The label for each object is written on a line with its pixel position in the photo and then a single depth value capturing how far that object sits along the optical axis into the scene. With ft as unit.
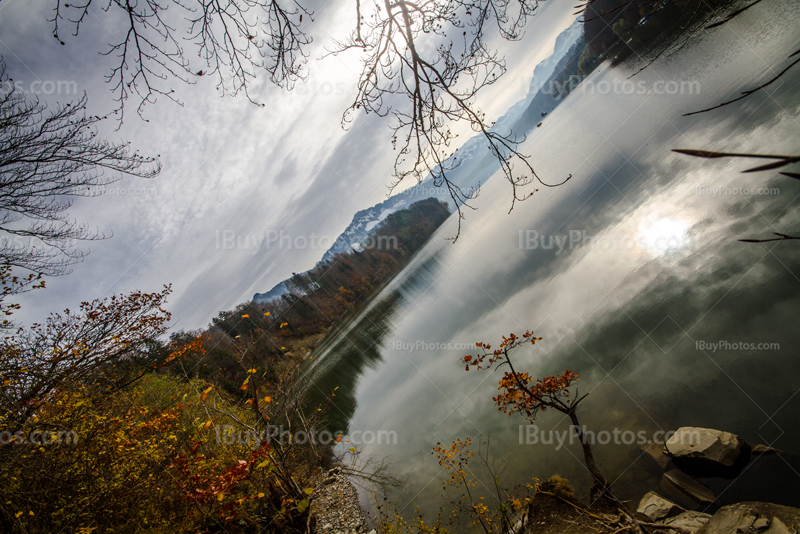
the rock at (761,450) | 19.97
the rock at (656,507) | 19.47
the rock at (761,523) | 15.50
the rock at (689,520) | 18.12
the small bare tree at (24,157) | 16.72
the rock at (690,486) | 19.84
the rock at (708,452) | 20.25
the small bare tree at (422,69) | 11.26
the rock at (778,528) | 14.77
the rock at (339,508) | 34.76
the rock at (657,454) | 22.75
